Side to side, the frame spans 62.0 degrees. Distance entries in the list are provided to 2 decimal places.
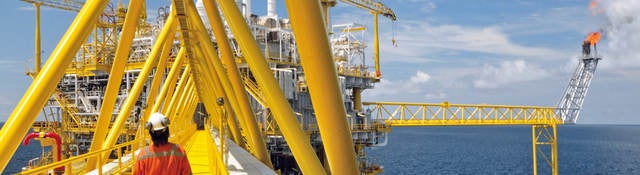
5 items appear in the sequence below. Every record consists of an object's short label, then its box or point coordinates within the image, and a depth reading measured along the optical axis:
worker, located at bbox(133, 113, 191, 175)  5.62
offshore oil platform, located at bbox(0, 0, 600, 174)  6.87
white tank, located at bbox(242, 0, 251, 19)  43.15
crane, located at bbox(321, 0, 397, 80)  56.55
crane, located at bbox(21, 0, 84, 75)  43.41
